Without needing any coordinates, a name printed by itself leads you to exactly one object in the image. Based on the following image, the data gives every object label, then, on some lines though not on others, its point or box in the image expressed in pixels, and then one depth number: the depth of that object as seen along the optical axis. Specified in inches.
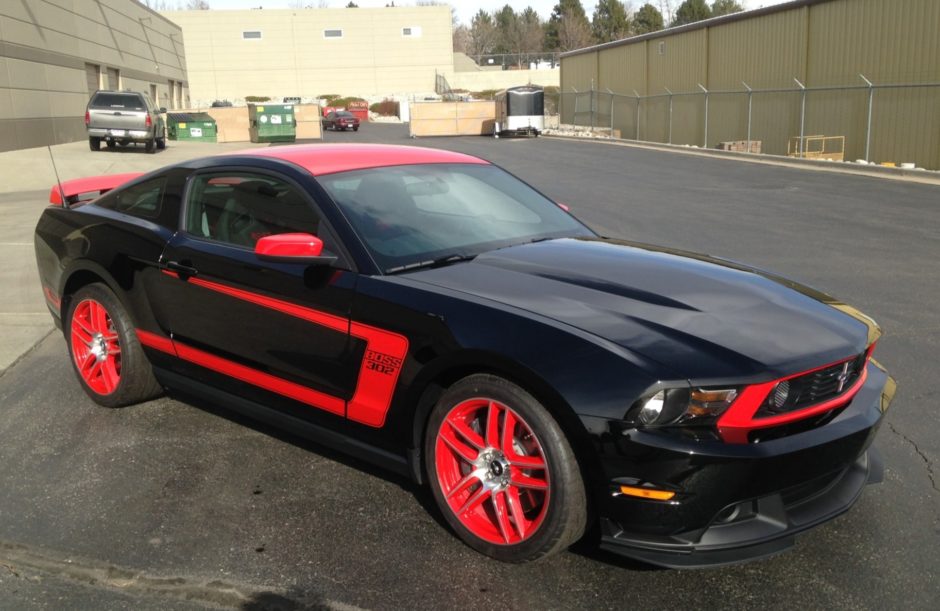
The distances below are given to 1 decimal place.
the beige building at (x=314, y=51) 3469.5
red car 2121.1
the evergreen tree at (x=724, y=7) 3691.7
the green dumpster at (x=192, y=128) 1625.2
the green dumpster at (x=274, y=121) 1635.1
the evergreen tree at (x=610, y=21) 4069.9
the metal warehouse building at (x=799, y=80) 984.9
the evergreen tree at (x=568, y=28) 4399.6
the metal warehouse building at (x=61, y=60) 1150.3
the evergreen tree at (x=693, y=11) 3496.6
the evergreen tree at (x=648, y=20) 3823.8
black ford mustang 112.7
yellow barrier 1083.3
